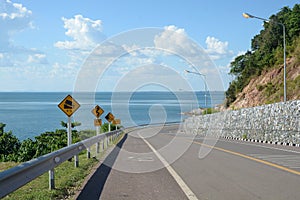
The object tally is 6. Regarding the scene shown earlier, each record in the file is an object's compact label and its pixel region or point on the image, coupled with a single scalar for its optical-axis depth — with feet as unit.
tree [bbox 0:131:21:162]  113.54
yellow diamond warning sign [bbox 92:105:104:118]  88.74
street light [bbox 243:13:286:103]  93.39
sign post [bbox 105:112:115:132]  130.41
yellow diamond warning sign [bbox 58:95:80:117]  48.39
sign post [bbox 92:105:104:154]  87.40
